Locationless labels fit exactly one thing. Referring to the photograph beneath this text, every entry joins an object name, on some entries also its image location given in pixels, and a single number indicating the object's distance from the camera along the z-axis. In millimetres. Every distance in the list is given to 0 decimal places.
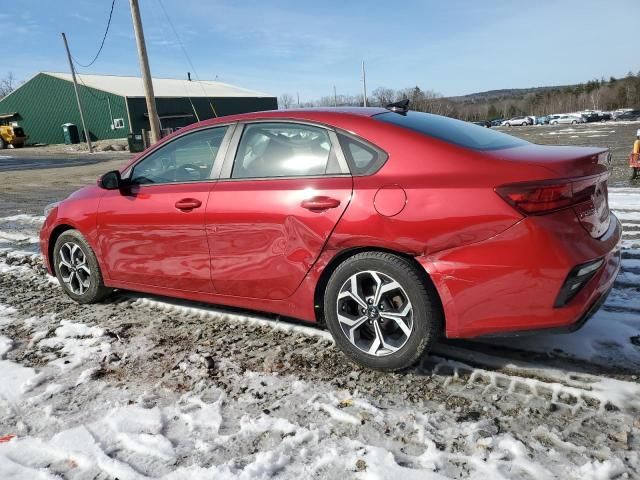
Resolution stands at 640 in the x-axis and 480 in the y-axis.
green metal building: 42281
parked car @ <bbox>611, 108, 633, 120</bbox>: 59456
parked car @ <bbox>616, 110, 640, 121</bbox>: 57850
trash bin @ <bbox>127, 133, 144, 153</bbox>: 33156
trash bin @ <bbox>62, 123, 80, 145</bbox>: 43469
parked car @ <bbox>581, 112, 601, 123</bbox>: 58575
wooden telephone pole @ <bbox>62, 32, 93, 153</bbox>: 34688
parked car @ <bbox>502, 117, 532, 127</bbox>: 65256
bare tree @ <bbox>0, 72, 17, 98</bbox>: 96750
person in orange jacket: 10414
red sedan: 2512
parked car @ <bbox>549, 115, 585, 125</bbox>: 58562
